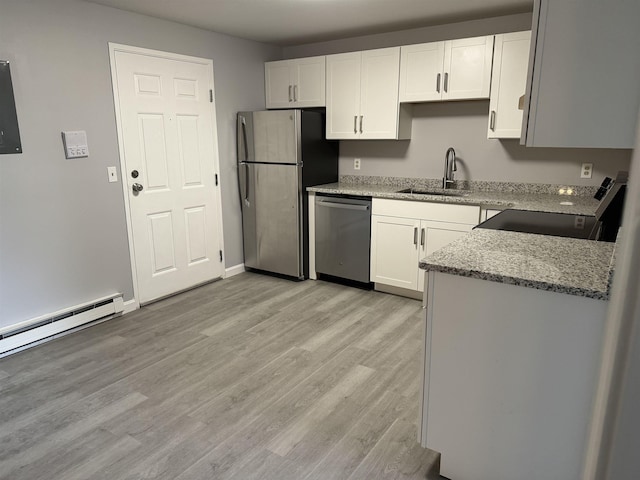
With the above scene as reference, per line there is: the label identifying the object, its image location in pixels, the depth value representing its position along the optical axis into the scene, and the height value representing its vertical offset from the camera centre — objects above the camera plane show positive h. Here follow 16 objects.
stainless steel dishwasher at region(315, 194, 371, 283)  3.91 -0.81
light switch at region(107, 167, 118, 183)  3.31 -0.21
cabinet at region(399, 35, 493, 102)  3.38 +0.58
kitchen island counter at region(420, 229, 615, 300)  1.43 -0.42
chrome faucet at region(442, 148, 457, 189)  3.88 -0.21
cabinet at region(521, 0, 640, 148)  1.21 +0.19
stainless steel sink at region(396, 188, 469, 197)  3.75 -0.41
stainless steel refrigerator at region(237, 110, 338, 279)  4.02 -0.30
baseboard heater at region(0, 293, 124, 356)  2.89 -1.21
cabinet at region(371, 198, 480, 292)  3.45 -0.71
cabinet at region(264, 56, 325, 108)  4.18 +0.59
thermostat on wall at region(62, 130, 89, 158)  3.02 +0.01
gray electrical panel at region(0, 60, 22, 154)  2.69 +0.18
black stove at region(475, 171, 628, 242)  2.11 -0.42
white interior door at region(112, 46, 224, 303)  3.44 -0.17
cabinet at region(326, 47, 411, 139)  3.80 +0.42
